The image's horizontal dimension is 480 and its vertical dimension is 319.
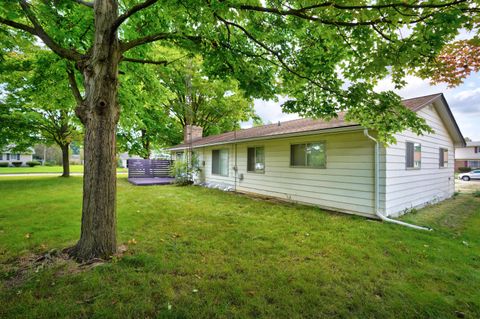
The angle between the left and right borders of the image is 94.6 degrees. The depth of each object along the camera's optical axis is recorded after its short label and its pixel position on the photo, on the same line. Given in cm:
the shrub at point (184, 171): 1353
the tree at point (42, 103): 552
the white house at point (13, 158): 4239
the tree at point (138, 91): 612
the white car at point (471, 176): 2175
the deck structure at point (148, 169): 1661
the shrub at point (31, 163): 3780
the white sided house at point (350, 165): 606
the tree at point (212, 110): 2047
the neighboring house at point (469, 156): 3178
